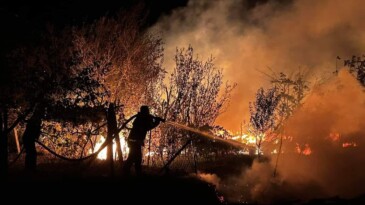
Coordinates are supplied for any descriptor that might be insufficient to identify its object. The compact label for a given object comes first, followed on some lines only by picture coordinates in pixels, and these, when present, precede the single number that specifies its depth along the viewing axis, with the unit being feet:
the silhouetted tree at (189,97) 72.84
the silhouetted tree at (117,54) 61.46
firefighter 35.95
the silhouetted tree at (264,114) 102.37
